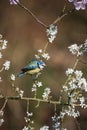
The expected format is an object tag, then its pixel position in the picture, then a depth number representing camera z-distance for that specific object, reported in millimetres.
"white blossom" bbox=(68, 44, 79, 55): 4564
